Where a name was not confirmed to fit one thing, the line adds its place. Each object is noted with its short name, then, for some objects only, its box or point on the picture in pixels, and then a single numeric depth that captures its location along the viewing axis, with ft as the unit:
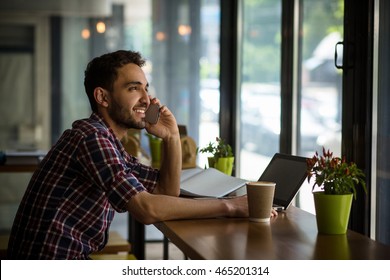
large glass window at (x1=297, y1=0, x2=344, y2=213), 17.36
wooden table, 9.33
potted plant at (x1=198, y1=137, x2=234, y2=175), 17.40
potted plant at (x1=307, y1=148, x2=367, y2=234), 10.65
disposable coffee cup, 11.44
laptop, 12.52
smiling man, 11.34
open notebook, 13.58
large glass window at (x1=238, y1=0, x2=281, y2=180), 22.37
